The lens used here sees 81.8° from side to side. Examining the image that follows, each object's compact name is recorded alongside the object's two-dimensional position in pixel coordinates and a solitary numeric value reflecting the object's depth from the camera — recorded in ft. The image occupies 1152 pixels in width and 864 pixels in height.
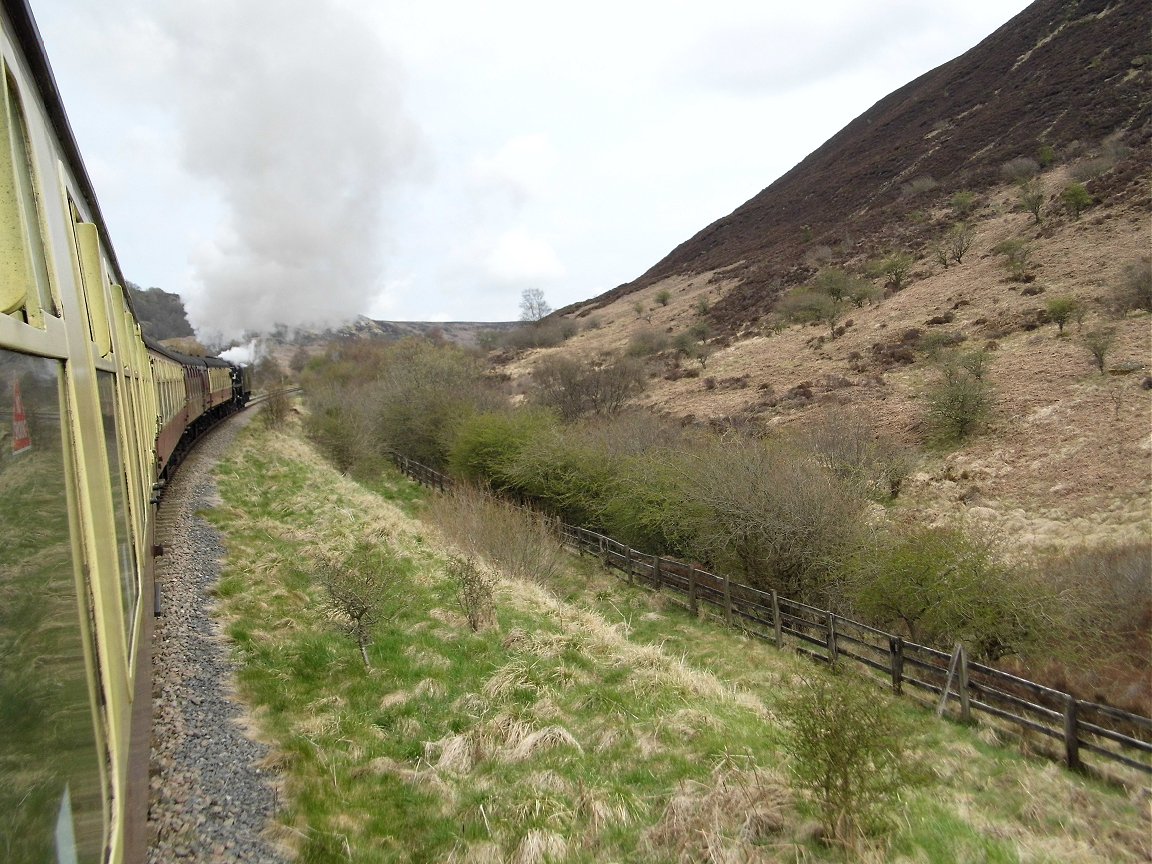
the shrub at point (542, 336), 207.21
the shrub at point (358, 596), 24.20
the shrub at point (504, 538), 48.14
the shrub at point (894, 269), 127.24
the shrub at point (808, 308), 124.47
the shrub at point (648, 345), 150.92
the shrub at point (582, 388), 103.30
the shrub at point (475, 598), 29.25
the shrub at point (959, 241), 122.83
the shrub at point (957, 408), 69.41
